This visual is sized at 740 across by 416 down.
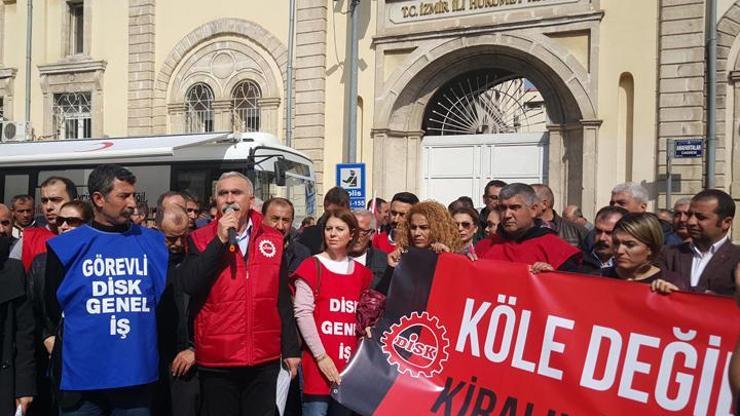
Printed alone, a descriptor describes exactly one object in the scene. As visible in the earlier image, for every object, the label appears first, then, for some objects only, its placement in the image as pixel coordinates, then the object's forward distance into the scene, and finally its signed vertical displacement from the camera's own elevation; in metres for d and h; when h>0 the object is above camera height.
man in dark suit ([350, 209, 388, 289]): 4.54 -0.36
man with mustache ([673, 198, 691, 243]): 6.38 -0.08
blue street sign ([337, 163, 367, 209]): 12.45 +0.43
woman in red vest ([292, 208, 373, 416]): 4.23 -0.72
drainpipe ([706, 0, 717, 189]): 12.16 +2.09
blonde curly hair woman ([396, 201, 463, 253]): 4.38 -0.15
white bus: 12.38 +0.70
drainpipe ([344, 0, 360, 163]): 13.70 +2.20
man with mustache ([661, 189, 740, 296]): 4.79 -0.24
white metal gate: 14.73 +0.97
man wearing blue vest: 3.58 -0.59
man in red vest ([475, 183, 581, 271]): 4.39 -0.22
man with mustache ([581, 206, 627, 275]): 5.19 -0.18
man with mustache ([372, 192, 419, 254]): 6.39 -0.06
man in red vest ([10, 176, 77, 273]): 5.17 -0.15
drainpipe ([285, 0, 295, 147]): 16.27 +2.77
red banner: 3.25 -0.75
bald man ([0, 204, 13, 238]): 5.31 -0.19
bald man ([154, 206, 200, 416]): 3.92 -0.91
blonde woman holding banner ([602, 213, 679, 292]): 3.67 -0.21
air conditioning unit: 18.42 +1.78
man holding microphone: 3.89 -0.65
